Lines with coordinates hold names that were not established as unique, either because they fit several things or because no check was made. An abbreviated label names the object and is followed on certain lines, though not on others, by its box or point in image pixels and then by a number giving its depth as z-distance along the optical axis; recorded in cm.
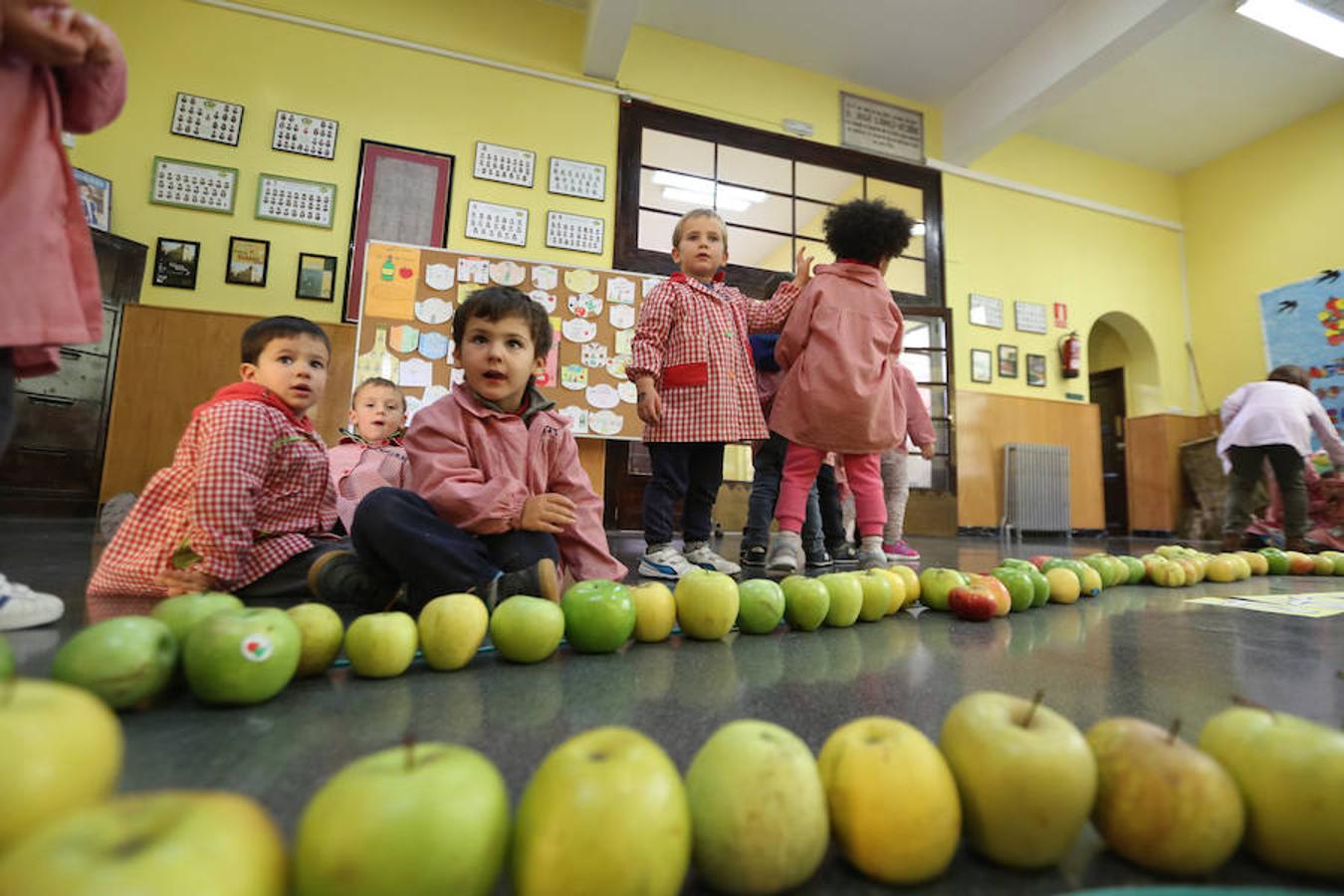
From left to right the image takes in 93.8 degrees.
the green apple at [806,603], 142
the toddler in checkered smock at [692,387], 244
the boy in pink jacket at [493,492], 145
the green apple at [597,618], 119
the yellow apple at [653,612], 129
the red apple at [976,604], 161
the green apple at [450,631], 106
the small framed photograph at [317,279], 470
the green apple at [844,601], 148
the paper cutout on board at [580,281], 491
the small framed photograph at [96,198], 412
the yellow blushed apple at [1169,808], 51
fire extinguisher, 715
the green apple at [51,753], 40
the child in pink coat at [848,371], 252
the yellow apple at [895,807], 50
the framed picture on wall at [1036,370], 706
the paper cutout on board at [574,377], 470
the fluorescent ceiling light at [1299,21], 494
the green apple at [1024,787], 51
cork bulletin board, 438
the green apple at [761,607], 139
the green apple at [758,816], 47
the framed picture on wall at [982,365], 680
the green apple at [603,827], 41
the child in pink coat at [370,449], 244
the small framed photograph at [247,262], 457
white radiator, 661
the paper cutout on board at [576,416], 464
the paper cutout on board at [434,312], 450
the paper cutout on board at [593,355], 479
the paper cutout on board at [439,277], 458
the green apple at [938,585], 170
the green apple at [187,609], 91
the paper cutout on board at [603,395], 475
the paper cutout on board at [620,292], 500
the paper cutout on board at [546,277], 485
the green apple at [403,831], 38
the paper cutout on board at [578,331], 481
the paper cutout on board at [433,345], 444
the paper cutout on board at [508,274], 476
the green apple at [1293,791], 51
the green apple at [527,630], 111
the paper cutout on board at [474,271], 468
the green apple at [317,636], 98
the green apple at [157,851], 30
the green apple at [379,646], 100
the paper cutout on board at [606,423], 471
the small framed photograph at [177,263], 444
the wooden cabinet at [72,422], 380
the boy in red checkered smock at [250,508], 154
